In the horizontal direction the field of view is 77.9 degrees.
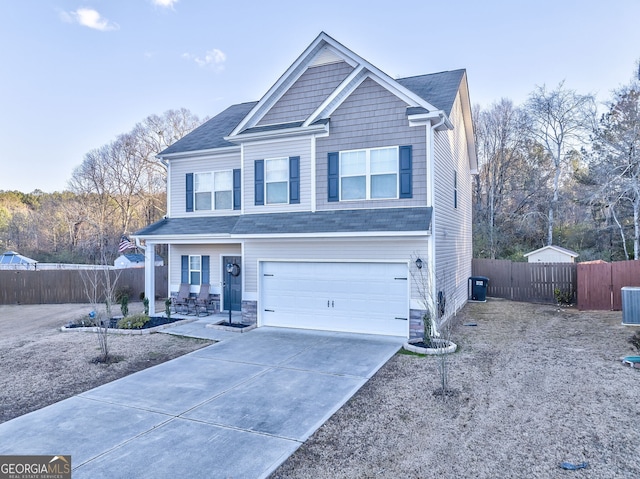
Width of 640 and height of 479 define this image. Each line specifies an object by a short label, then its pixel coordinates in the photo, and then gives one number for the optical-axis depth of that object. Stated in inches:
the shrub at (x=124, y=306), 509.2
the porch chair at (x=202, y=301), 543.8
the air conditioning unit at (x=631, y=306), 447.8
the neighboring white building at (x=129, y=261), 1213.1
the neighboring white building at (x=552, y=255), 782.5
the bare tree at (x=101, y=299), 335.6
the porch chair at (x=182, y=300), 560.4
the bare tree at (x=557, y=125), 1013.2
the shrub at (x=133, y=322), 458.3
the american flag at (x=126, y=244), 616.3
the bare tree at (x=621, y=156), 764.0
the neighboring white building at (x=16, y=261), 1088.8
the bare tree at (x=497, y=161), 1154.3
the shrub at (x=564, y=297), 610.5
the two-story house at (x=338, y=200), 401.1
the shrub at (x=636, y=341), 307.5
